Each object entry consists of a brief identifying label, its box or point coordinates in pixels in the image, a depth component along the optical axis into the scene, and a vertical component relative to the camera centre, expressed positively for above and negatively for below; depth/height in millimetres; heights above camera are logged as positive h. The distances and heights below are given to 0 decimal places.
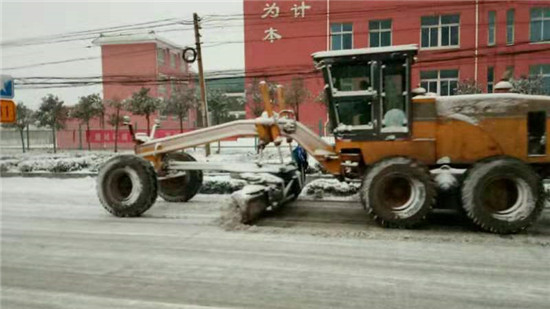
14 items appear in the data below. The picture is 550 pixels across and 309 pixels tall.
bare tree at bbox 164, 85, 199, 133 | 30016 +1968
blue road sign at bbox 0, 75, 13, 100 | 8702 +864
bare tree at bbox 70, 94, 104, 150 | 30641 +1693
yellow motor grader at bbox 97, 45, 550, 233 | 6887 -265
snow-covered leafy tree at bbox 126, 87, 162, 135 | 28859 +1806
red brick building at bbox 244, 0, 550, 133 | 27594 +5963
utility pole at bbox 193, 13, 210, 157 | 18422 +2714
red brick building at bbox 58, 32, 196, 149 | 39375 +6428
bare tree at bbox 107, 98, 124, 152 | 29667 +1102
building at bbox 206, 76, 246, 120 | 34562 +3048
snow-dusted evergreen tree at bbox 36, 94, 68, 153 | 31859 +1538
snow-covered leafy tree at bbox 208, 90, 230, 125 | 30891 +1797
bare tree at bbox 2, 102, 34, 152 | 32656 +1235
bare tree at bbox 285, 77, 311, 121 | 25669 +2098
